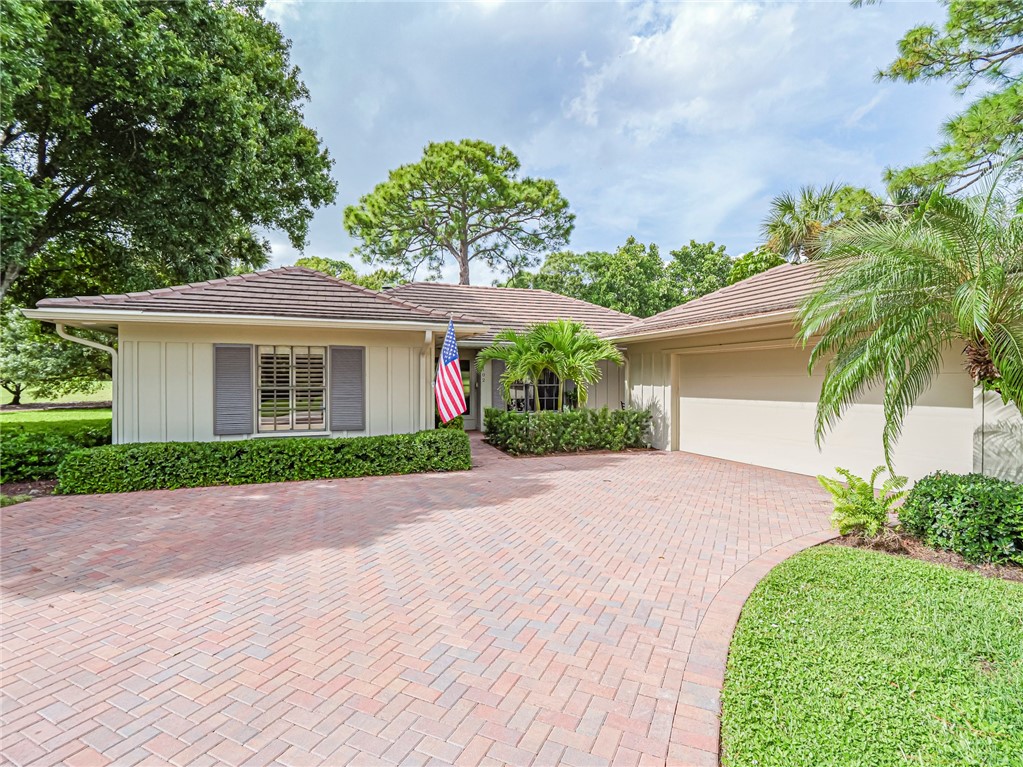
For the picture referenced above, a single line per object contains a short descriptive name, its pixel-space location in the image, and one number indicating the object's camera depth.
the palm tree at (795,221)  15.70
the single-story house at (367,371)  8.34
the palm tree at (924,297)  5.04
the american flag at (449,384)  9.58
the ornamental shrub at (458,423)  11.82
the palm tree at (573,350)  11.95
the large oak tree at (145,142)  9.12
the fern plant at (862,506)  5.63
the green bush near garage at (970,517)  4.95
